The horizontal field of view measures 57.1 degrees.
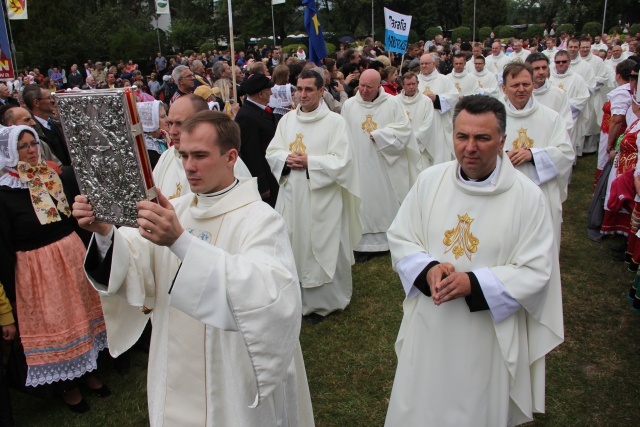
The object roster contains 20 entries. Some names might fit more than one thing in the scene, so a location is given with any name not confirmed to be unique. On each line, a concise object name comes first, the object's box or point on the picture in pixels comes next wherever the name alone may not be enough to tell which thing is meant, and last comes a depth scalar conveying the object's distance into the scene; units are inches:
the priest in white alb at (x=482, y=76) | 470.6
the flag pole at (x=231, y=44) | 257.0
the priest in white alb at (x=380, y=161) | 290.8
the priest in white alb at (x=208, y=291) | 86.2
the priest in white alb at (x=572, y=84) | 410.9
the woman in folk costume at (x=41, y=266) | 163.3
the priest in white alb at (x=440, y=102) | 381.4
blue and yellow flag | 363.2
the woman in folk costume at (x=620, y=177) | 243.6
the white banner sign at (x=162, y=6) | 1126.6
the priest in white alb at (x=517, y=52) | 567.2
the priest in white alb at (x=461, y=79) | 453.4
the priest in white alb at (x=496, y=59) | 562.3
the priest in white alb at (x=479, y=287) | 119.4
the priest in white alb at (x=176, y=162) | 160.7
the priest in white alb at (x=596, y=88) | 490.9
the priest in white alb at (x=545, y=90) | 268.2
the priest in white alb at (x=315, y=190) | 229.9
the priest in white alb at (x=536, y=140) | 188.7
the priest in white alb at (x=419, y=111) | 338.0
